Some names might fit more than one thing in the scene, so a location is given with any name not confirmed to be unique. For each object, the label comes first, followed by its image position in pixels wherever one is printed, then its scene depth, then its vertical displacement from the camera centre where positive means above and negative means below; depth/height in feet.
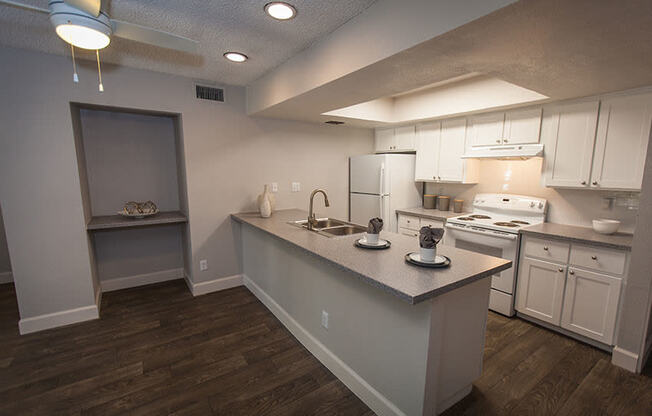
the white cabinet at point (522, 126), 9.05 +1.47
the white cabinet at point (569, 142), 8.11 +0.89
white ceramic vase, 10.46 -1.22
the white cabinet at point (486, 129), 9.87 +1.50
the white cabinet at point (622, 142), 7.30 +0.81
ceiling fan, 4.76 +2.57
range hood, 8.93 +0.67
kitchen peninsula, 4.69 -2.86
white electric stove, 8.98 -1.88
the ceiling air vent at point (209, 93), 10.04 +2.73
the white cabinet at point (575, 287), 7.26 -3.15
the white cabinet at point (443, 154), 11.09 +0.69
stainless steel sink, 8.71 -1.75
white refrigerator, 12.35 -0.67
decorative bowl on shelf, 10.09 -1.42
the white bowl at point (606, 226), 7.88 -1.47
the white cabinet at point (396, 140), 12.76 +1.48
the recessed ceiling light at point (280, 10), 5.31 +3.04
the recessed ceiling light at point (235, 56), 7.66 +3.07
